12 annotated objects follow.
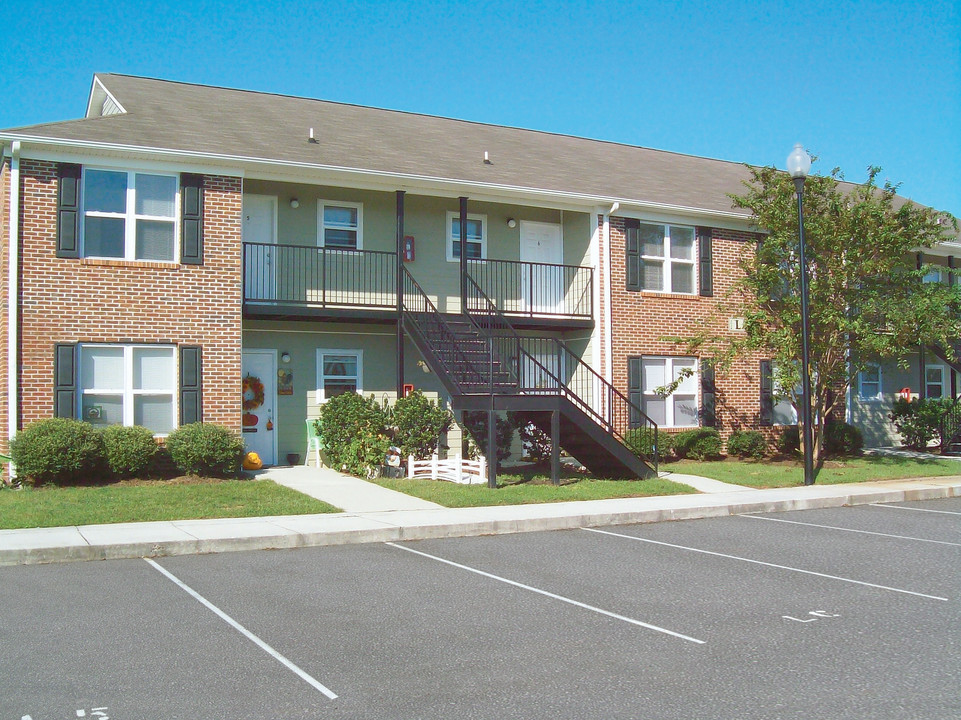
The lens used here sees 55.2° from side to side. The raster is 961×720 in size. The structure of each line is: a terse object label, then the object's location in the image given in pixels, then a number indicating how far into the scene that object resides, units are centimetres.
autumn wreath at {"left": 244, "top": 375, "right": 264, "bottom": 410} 1778
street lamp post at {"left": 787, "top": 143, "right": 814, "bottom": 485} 1538
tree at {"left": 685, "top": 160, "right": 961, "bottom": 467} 1764
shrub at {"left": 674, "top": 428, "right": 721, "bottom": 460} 1991
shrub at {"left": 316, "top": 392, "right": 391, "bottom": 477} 1642
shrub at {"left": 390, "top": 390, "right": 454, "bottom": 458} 1675
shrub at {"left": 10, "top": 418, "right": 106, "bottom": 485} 1405
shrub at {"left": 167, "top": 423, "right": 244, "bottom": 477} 1515
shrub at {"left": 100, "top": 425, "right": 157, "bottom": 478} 1475
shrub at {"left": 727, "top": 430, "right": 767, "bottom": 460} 2047
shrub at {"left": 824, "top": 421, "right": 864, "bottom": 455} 2148
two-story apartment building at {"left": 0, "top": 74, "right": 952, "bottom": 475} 1533
